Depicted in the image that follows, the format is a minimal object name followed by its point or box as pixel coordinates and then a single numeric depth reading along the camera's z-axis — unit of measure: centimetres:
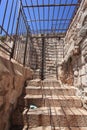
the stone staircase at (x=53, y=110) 198
